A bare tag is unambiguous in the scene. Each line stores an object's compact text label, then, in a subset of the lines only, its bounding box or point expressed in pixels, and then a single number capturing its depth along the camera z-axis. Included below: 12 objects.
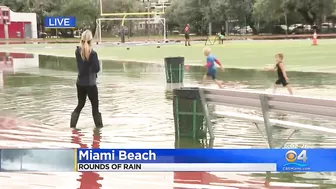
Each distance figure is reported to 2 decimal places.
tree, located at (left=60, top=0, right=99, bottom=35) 87.62
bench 6.68
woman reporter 9.69
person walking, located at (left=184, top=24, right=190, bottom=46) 47.27
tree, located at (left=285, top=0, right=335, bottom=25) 73.56
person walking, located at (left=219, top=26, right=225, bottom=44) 50.49
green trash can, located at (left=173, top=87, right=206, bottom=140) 8.59
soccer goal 67.61
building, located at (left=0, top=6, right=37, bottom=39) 77.78
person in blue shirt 15.68
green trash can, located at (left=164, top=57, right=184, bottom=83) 16.39
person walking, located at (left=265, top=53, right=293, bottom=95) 13.48
